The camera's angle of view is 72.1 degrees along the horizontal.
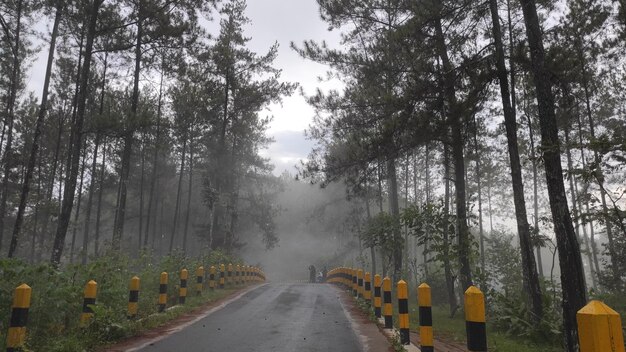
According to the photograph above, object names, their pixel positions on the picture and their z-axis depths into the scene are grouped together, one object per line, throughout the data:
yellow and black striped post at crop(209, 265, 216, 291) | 15.61
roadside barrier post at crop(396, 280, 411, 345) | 6.54
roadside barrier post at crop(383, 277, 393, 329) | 8.24
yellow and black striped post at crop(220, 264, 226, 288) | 17.56
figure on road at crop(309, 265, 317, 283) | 35.19
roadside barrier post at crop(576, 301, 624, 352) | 1.94
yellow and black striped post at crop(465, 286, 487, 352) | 4.00
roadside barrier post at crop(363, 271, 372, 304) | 11.99
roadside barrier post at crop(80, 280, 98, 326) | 7.05
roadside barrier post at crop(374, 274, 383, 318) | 9.84
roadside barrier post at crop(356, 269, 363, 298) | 13.96
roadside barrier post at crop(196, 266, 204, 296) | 13.72
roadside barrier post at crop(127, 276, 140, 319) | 8.11
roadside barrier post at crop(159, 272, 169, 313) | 9.63
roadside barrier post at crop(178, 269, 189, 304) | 11.46
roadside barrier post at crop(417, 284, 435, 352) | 5.47
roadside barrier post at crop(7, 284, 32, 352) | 5.38
